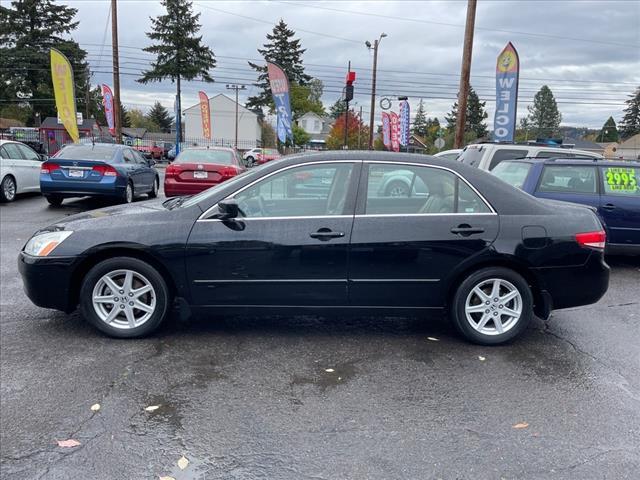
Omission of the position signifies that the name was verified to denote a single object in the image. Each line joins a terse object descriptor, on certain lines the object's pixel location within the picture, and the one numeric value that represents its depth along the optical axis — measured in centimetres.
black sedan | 416
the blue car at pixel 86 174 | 1116
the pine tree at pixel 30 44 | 5431
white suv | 916
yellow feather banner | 2025
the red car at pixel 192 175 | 1195
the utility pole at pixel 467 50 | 1602
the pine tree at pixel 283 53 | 6669
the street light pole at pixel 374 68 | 3606
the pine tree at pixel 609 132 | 9679
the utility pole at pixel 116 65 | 2439
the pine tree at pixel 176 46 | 5134
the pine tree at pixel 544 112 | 10331
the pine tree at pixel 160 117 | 11800
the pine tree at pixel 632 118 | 8219
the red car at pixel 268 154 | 3674
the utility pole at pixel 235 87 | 6343
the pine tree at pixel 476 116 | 8169
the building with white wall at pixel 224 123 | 7225
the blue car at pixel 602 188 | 704
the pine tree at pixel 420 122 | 13450
